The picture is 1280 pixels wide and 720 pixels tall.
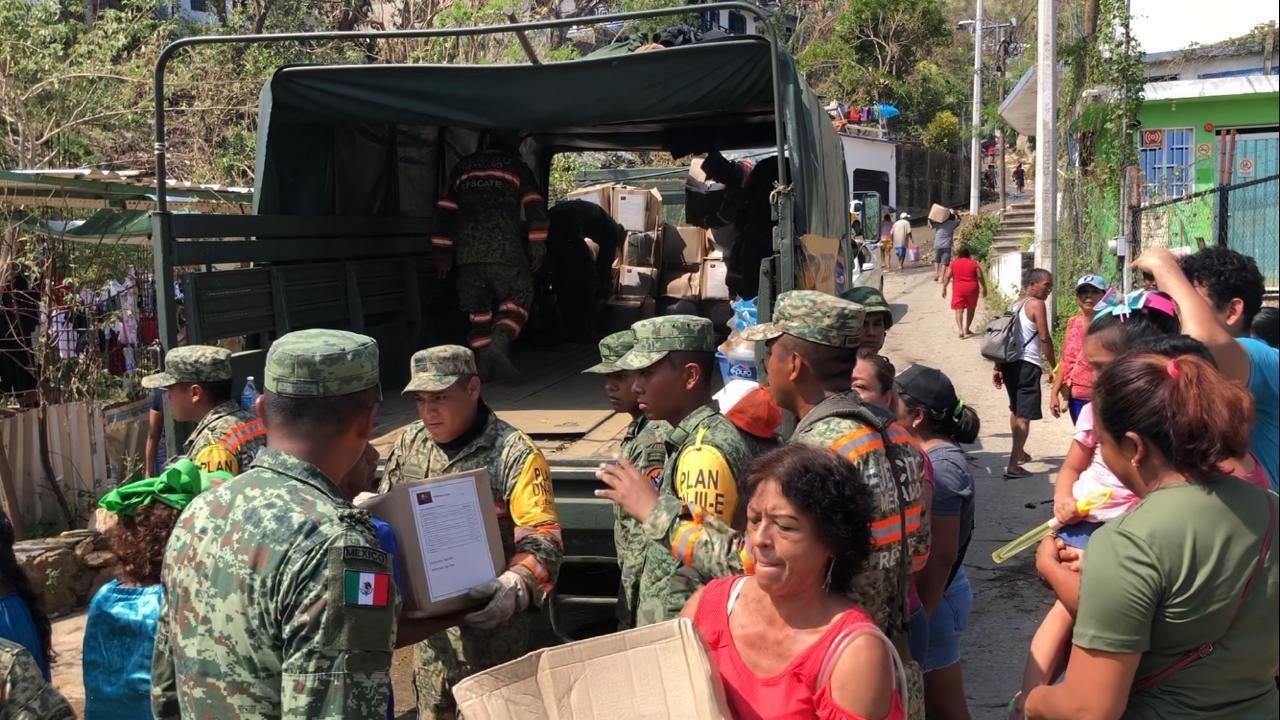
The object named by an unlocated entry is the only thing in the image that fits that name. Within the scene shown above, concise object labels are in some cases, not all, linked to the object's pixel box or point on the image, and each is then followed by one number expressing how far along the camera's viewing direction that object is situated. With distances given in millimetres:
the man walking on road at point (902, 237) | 24828
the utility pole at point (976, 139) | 27438
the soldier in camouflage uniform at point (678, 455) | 2895
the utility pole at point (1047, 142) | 13227
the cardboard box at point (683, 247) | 9406
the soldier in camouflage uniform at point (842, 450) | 2553
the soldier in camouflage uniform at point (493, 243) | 6637
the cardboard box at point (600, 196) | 9805
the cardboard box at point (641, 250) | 9297
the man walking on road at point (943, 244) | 21844
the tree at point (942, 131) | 32281
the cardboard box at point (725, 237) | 7941
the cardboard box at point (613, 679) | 2105
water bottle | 5362
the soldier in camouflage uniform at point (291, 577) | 1954
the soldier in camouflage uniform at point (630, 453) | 3500
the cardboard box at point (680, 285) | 9141
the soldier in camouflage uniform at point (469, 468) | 3430
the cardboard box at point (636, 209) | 9617
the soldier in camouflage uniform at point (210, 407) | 4078
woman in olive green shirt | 1910
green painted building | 8156
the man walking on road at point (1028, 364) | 8008
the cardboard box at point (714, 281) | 9031
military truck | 4816
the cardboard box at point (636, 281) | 9070
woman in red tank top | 2059
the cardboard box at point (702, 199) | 7801
